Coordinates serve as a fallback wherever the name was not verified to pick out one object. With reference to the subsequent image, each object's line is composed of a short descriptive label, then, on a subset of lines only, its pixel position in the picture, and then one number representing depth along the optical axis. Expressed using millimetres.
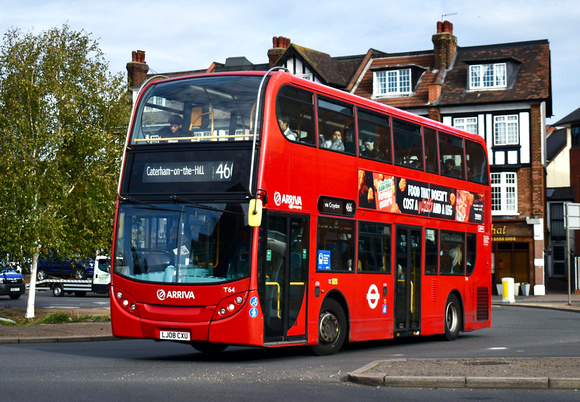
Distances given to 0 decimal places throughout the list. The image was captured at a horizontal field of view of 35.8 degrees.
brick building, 47875
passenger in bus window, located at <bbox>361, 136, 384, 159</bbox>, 16297
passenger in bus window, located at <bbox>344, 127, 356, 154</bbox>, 15727
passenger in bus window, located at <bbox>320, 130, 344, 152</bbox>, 15062
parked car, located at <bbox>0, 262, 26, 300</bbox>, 39938
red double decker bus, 13367
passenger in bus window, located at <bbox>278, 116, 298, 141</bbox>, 13938
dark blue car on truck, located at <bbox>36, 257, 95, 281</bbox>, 47019
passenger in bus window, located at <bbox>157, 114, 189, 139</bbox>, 14062
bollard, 41000
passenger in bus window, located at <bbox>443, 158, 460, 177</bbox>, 19391
